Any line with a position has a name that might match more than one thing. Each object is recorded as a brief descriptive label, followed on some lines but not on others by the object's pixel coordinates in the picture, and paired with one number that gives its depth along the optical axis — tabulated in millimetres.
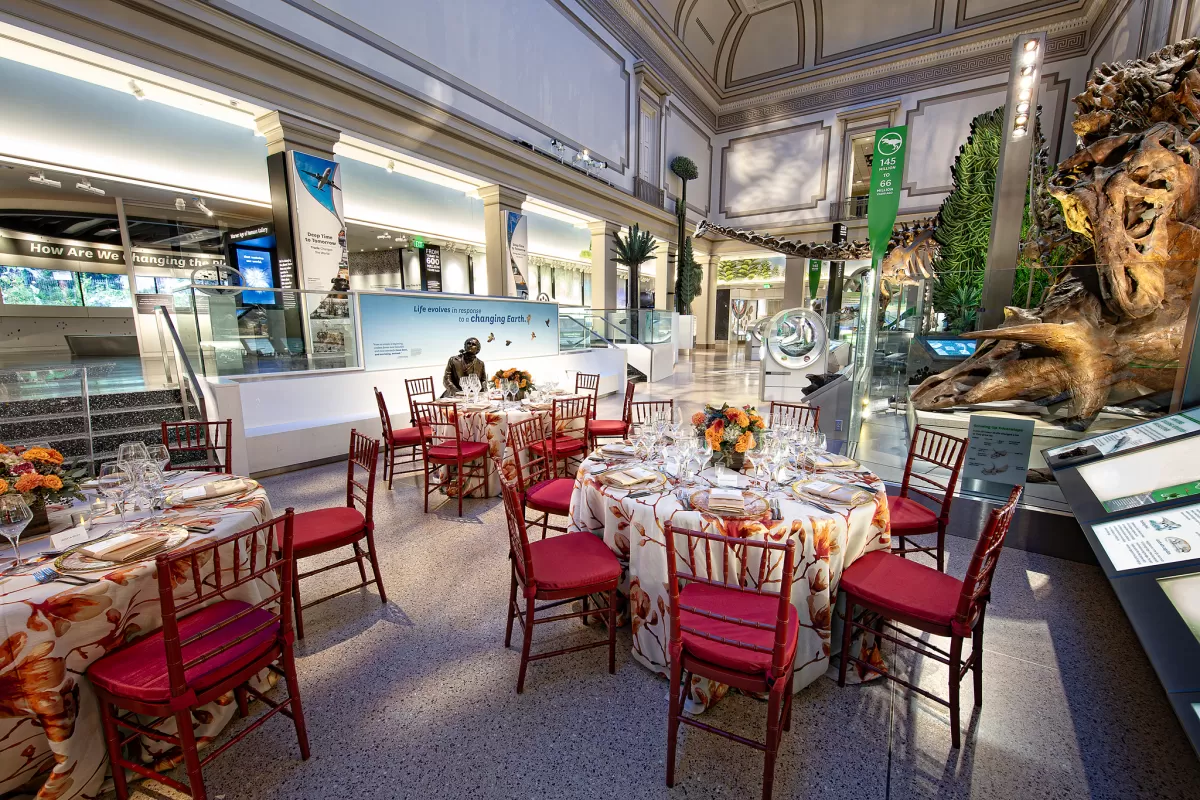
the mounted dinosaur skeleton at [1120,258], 3650
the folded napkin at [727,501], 1827
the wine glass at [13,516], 1488
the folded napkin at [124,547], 1503
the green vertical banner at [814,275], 16172
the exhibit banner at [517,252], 9672
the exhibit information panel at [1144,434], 2439
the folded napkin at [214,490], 1994
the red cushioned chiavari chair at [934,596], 1600
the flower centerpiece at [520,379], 4727
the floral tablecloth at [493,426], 4176
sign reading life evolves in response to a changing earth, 5676
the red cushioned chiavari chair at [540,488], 2631
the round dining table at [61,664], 1313
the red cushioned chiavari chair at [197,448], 2838
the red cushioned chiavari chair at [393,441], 4293
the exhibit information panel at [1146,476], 1937
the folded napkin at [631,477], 2121
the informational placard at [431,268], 11617
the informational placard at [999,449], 3217
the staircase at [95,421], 3793
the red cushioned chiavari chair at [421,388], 5684
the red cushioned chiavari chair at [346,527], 2279
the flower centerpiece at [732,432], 2215
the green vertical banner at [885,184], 5336
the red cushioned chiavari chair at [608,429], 4632
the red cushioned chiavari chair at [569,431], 4148
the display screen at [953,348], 5249
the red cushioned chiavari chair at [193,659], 1316
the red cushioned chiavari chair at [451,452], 3811
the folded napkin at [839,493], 1946
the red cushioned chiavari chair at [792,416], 3338
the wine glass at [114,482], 1849
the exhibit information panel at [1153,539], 1533
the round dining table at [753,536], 1782
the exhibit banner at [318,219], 6137
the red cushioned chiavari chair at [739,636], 1364
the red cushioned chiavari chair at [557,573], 1913
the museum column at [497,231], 9500
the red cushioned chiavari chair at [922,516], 2424
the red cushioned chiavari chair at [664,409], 3125
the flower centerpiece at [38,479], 1574
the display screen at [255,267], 9422
